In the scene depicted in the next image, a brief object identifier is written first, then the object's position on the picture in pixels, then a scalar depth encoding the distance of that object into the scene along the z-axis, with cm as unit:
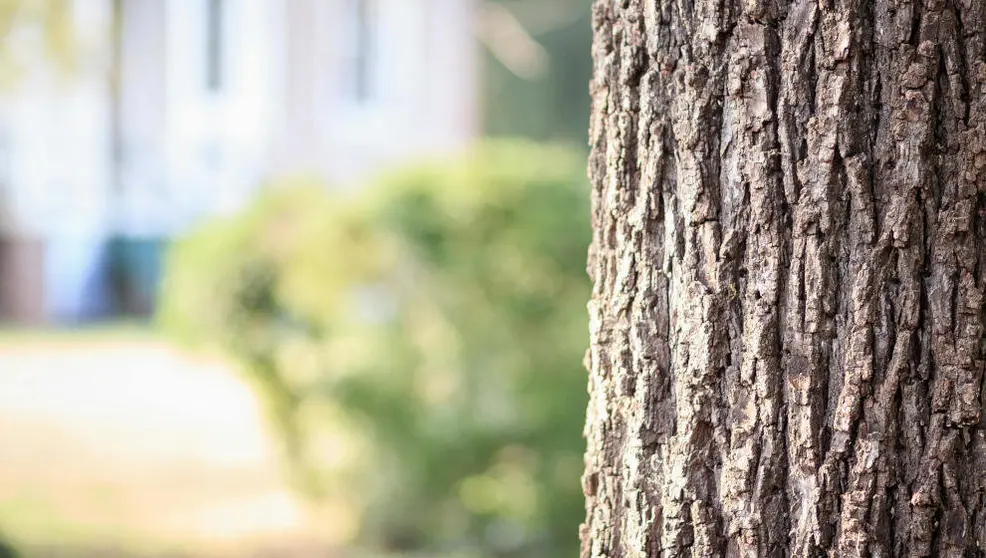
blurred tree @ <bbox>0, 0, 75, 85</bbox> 719
